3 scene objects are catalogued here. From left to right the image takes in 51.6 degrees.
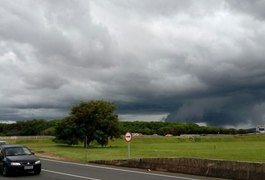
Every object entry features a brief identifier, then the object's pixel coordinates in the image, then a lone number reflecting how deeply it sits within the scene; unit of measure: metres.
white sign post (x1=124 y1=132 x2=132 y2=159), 16.59
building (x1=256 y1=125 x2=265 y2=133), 98.89
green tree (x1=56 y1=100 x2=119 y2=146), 35.68
